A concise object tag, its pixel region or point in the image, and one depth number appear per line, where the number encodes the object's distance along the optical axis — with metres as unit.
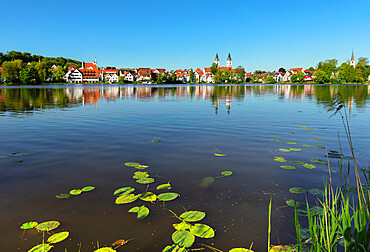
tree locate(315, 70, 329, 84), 148.25
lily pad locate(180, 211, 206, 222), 4.26
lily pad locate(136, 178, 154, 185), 5.87
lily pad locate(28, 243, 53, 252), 3.43
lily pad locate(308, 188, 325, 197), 5.23
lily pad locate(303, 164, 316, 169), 6.95
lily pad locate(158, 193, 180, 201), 5.04
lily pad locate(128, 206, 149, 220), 4.42
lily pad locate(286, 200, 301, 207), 4.83
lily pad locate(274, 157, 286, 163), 7.53
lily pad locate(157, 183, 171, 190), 5.57
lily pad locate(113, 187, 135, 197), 5.27
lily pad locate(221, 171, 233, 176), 6.40
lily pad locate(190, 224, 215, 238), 3.84
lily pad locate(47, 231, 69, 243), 3.68
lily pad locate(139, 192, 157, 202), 5.04
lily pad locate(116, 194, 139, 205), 4.92
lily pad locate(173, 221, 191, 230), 4.04
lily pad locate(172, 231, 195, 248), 3.62
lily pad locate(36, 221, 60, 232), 3.98
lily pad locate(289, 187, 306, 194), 5.43
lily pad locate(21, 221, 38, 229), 4.01
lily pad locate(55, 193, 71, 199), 5.10
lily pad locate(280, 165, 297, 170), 6.88
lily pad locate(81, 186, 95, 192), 5.43
